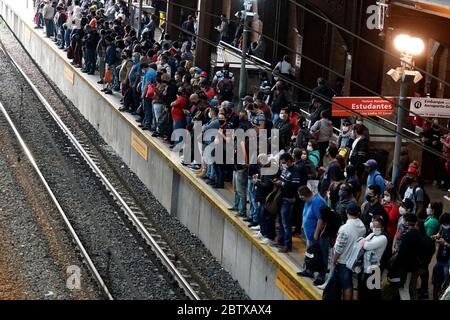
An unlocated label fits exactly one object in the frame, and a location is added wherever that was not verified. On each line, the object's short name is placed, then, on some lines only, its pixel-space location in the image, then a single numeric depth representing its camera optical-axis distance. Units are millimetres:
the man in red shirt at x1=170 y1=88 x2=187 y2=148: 23250
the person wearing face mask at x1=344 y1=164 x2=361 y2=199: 17109
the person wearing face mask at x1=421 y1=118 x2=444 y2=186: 21219
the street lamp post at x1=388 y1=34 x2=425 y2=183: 17812
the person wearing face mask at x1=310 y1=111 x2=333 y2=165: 21781
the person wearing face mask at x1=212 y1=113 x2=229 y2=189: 20266
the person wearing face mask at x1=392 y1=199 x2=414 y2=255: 15779
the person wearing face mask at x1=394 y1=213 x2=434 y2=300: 15273
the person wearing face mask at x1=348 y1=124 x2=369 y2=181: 19703
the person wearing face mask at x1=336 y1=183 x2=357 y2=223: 16145
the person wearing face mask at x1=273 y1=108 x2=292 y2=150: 20656
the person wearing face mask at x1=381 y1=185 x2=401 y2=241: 16422
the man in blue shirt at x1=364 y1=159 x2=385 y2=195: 17516
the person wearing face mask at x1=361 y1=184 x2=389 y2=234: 15938
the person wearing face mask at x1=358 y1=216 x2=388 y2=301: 15086
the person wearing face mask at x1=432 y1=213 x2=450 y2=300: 15758
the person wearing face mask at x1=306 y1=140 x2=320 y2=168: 18914
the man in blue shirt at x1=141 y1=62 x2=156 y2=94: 25562
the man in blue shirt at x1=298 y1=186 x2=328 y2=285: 16250
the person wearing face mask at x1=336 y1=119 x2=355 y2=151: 20703
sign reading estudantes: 19000
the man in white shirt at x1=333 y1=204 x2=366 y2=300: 15234
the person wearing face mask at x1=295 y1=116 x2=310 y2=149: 20034
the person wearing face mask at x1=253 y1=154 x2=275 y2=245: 17938
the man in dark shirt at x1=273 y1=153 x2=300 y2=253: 17266
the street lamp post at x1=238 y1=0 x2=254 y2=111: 23562
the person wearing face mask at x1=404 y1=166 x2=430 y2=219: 17078
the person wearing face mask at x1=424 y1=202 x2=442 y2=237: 16203
